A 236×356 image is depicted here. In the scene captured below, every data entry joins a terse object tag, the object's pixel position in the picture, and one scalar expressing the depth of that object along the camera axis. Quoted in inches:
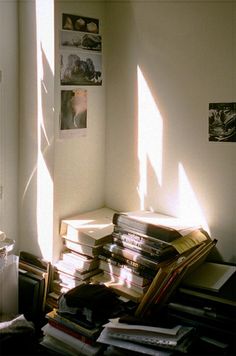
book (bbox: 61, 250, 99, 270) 82.2
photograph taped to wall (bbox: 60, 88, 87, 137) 85.4
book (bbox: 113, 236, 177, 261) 72.9
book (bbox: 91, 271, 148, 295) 74.6
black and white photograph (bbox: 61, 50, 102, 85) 84.4
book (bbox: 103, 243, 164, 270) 73.2
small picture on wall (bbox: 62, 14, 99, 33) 83.4
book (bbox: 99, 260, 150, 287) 74.7
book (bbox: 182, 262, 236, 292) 70.4
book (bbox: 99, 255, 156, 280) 73.7
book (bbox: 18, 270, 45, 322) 84.7
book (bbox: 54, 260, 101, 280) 82.2
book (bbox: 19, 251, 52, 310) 86.5
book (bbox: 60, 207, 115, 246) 82.1
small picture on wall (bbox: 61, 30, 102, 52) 83.8
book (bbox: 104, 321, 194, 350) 62.1
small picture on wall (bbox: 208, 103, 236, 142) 75.4
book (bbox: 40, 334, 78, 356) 70.3
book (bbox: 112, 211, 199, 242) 73.8
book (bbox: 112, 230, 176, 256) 73.0
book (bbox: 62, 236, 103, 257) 81.6
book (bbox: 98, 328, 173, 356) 61.5
